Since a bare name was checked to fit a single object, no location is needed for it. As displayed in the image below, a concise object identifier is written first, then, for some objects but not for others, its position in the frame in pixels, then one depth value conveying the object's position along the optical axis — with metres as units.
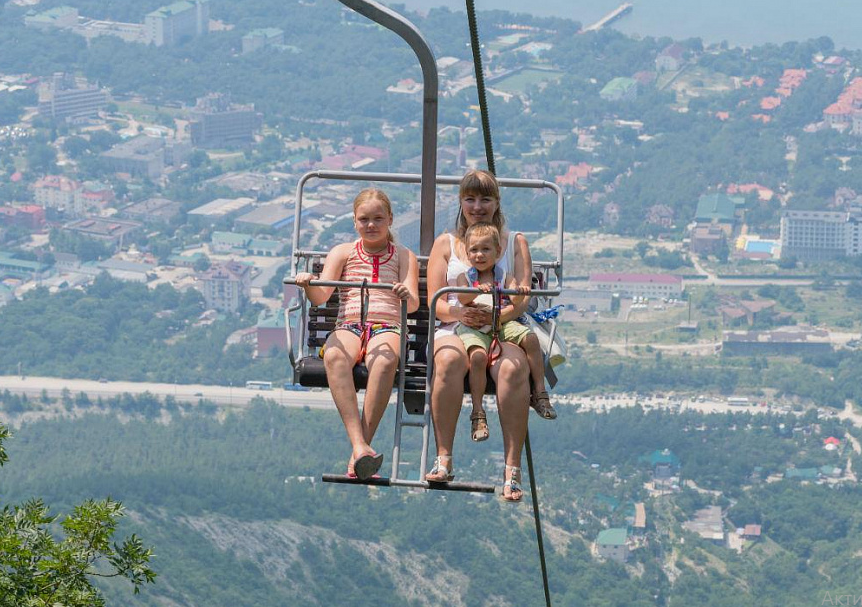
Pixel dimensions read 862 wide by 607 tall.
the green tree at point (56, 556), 14.41
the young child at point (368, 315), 12.70
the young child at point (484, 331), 12.80
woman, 12.62
